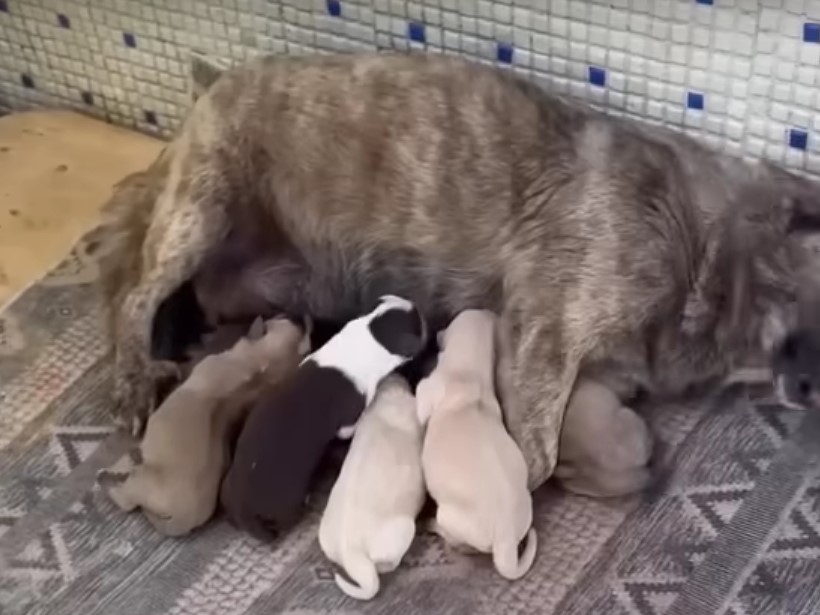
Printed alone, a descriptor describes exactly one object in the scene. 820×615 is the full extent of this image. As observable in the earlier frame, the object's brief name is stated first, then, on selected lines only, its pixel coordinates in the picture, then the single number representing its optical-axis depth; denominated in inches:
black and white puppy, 77.1
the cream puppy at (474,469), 75.0
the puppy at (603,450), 80.2
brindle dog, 84.7
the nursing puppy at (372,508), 74.9
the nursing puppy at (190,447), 78.5
